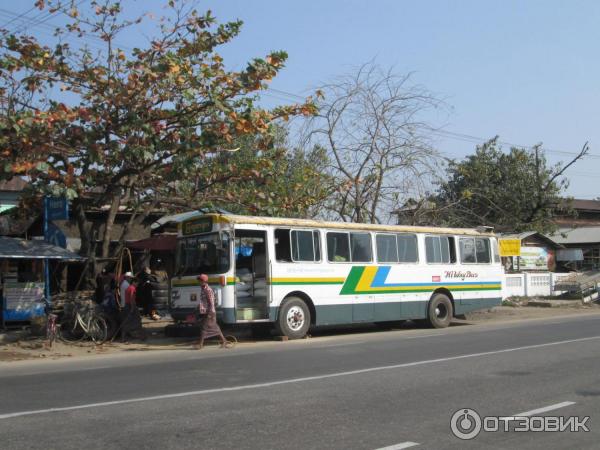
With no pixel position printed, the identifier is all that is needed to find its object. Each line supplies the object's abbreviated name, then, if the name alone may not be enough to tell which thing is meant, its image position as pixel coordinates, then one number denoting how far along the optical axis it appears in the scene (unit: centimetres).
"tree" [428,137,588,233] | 3819
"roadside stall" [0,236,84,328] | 1531
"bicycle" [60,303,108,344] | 1516
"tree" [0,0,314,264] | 1374
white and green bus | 1511
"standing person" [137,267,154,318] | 2033
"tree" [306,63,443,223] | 2352
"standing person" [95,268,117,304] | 1660
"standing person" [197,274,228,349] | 1433
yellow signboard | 3092
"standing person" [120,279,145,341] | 1557
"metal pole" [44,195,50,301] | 1611
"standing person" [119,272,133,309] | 1568
